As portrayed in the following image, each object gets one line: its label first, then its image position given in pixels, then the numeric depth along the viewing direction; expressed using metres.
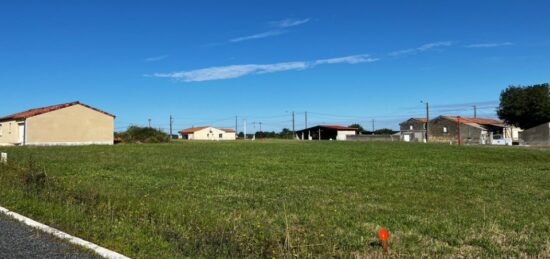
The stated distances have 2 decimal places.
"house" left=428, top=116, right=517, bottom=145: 84.12
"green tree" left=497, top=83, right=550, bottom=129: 74.06
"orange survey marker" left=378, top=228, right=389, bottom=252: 6.07
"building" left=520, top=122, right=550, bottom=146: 65.12
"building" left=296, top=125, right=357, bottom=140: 101.29
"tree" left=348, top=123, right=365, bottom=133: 115.05
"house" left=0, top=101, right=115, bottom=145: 43.56
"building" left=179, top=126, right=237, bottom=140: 116.62
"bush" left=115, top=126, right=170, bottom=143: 58.84
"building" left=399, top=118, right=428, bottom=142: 92.06
